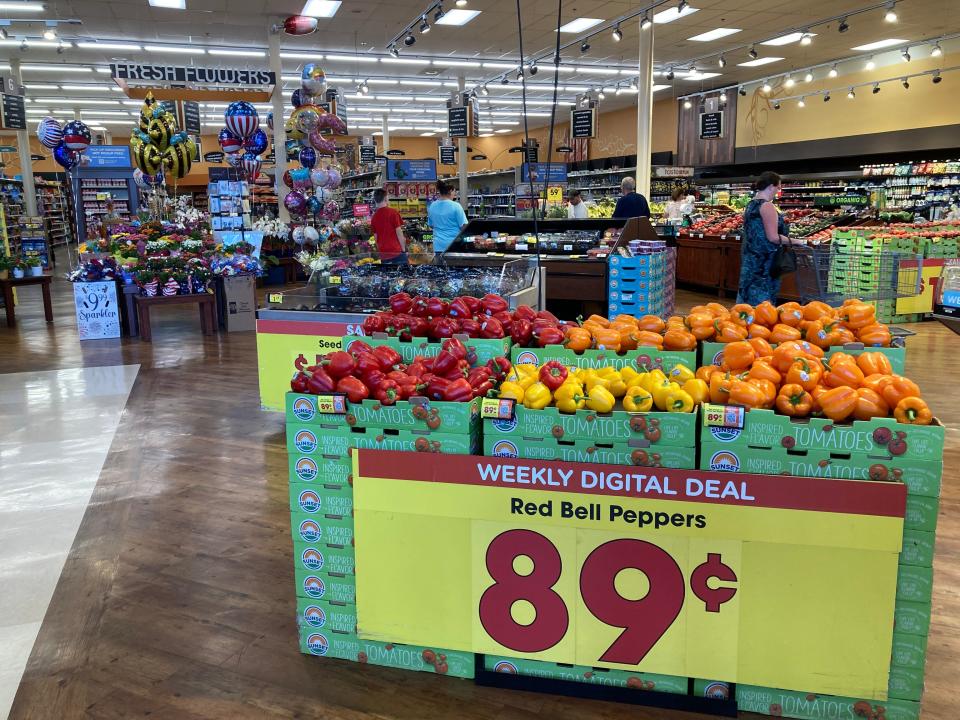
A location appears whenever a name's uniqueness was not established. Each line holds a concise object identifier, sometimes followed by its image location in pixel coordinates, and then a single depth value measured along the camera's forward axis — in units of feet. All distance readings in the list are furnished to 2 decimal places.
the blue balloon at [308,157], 33.40
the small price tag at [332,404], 7.56
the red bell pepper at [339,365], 8.02
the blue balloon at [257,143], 38.27
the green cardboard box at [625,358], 9.25
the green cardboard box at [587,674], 7.11
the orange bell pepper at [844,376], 7.31
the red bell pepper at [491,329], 10.34
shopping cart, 23.22
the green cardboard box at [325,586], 7.89
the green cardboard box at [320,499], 7.80
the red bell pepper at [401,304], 11.90
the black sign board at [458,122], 47.39
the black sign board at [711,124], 45.60
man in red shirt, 27.12
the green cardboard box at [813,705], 6.60
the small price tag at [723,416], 6.67
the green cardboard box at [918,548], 6.34
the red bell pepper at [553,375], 7.47
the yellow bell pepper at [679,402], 7.01
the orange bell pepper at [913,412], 6.49
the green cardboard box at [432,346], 9.74
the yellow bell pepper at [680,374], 7.75
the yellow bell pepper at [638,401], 7.03
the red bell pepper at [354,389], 7.61
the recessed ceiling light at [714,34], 43.39
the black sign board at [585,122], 42.34
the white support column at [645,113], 36.55
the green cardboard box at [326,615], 7.93
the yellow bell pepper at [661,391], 7.16
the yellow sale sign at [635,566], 6.50
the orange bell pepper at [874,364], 7.93
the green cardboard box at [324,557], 7.87
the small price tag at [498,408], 7.10
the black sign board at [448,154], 69.35
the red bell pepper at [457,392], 7.49
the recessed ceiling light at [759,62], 51.10
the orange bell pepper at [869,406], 6.72
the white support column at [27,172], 55.79
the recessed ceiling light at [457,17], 39.11
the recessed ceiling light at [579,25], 41.70
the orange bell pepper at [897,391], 6.76
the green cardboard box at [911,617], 6.48
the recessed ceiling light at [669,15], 38.26
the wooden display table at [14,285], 31.99
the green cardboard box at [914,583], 6.40
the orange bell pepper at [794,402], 6.97
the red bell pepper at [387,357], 8.61
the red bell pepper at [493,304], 11.47
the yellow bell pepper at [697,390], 7.42
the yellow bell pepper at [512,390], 7.47
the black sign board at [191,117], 43.60
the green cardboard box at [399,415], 7.25
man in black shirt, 30.45
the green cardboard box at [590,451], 6.89
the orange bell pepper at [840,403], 6.76
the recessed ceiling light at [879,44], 46.11
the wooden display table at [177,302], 27.71
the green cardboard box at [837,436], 6.30
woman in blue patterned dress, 21.33
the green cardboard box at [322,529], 7.84
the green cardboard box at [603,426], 6.85
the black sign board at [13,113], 43.75
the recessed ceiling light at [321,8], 36.52
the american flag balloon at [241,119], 35.47
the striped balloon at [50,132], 40.75
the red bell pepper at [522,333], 10.22
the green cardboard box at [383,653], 7.63
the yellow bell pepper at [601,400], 7.06
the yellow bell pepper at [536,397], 7.30
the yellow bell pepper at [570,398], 7.20
